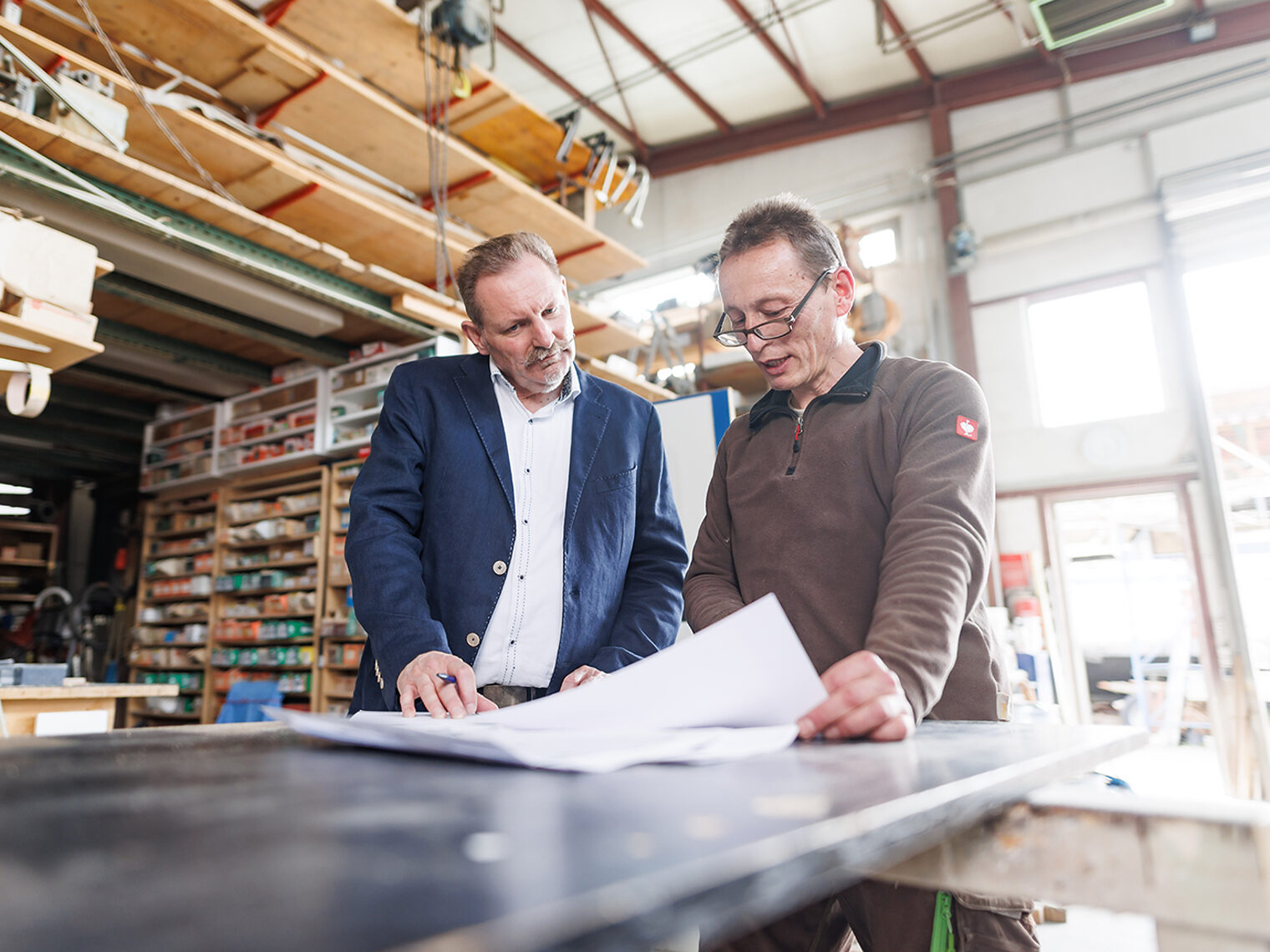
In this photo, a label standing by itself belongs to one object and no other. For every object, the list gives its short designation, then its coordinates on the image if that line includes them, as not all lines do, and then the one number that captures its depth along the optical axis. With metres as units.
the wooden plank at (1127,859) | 0.41
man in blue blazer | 1.40
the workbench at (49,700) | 2.68
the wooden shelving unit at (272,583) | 4.46
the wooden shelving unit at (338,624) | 4.21
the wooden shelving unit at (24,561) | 7.28
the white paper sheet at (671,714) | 0.57
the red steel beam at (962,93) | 5.96
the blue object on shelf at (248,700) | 4.14
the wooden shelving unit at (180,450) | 5.16
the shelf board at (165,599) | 5.29
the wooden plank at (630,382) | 4.93
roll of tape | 2.43
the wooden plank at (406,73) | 3.89
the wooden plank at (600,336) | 4.98
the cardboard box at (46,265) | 2.39
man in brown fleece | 0.81
